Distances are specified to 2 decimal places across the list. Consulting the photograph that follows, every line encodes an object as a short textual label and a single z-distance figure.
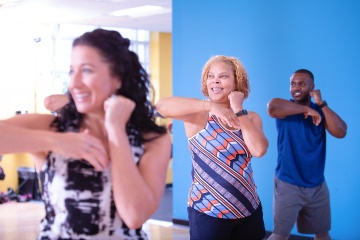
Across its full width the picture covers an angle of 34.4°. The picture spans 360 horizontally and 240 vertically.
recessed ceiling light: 8.50
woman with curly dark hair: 1.61
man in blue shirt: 4.28
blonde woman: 3.00
